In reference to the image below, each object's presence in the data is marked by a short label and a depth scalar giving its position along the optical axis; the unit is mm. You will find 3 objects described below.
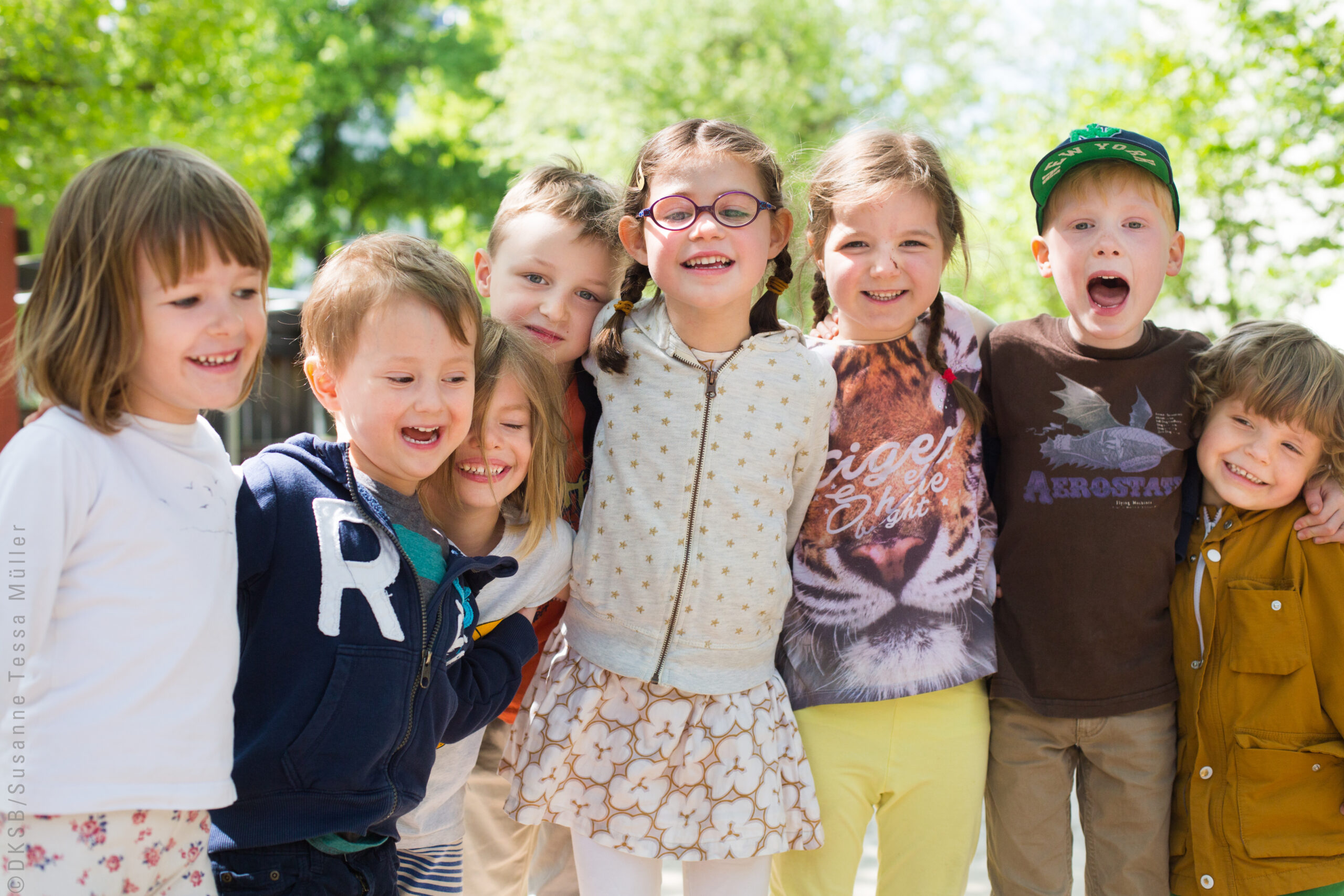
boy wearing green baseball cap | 2463
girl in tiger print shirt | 2357
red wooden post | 4762
